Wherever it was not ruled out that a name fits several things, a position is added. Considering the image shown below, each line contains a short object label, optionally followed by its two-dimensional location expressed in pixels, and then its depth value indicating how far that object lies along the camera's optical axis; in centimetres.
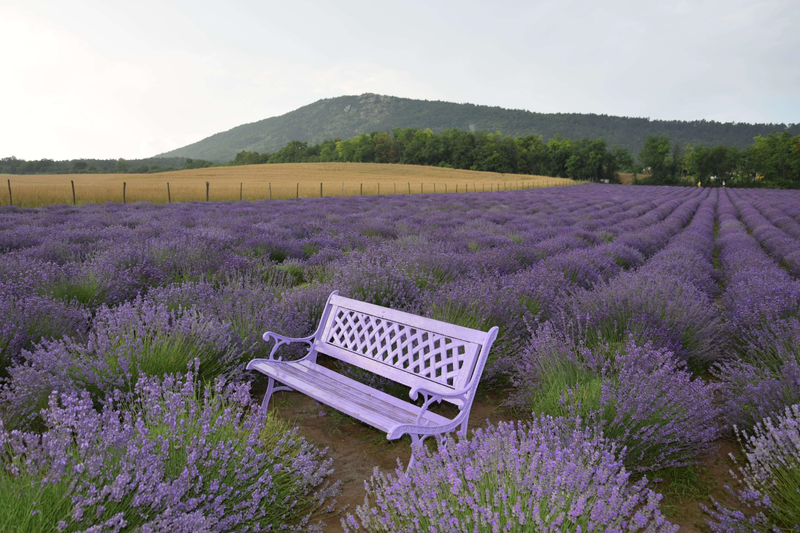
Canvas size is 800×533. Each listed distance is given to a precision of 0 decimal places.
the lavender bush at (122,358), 235
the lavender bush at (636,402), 225
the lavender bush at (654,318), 348
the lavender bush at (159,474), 132
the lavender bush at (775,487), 179
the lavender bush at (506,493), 136
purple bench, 235
